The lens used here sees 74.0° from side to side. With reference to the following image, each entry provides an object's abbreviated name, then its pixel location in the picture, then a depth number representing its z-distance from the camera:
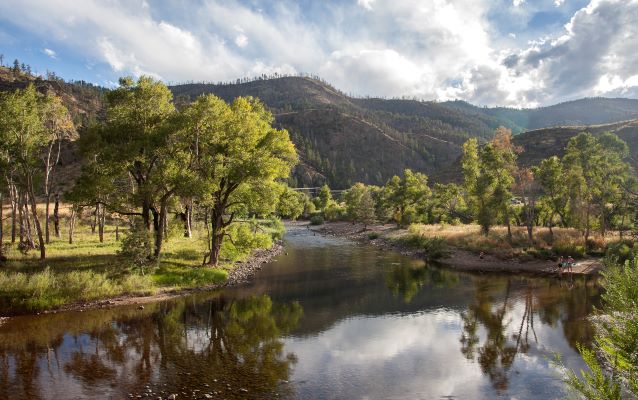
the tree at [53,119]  37.99
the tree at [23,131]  32.06
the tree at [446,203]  89.62
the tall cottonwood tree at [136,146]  34.72
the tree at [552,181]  56.59
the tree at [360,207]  97.88
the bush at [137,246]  33.36
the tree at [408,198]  93.74
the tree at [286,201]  48.06
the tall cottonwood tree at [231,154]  36.91
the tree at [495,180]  58.47
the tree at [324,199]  144.60
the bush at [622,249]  44.62
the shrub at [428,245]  58.25
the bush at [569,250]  50.91
